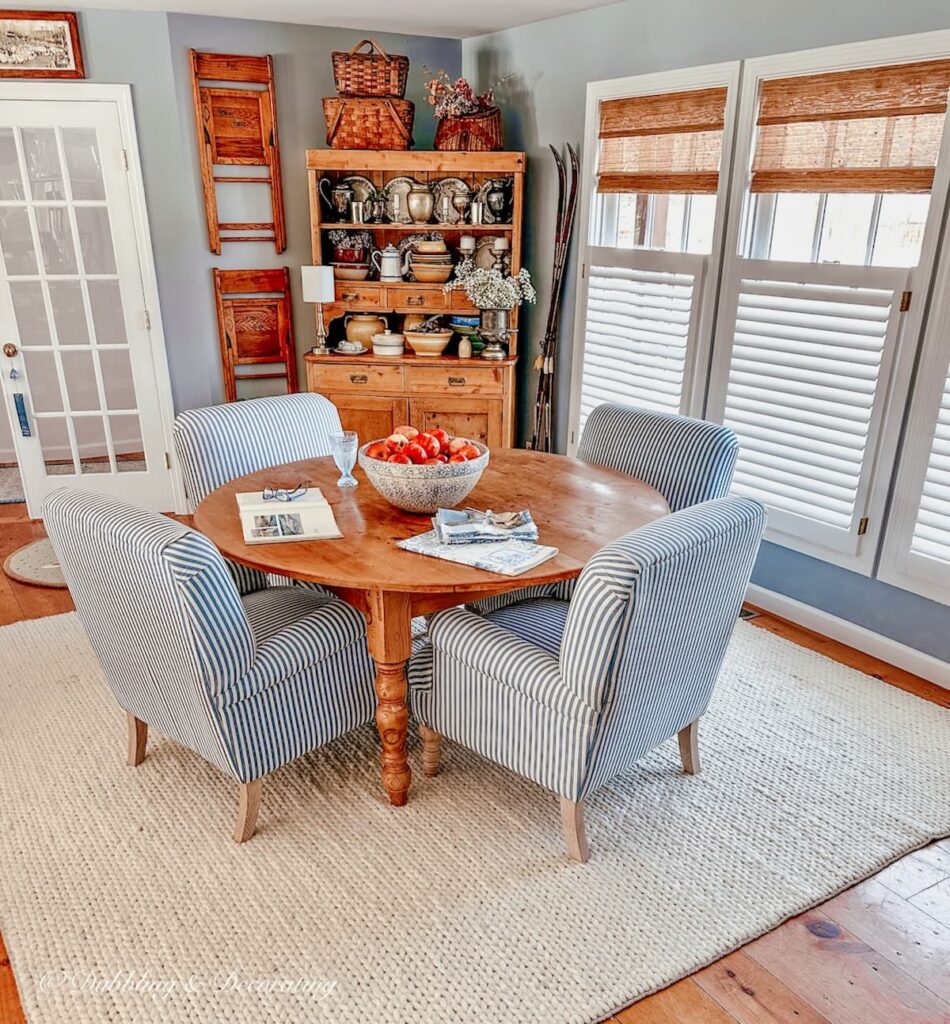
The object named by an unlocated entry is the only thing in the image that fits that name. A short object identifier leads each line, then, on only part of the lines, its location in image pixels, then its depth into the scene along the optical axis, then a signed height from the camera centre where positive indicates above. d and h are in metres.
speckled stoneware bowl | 2.17 -0.63
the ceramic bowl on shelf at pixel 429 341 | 4.23 -0.52
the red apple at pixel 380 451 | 2.24 -0.57
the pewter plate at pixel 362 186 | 4.27 +0.25
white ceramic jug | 4.29 -0.14
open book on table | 2.14 -0.73
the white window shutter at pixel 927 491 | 2.68 -0.81
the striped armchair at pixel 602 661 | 1.73 -0.98
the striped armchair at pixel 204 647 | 1.80 -0.98
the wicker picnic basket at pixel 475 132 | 4.06 +0.50
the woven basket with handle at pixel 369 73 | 3.92 +0.75
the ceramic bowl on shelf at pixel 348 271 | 4.30 -0.17
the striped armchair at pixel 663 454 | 2.61 -0.69
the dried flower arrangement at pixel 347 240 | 4.28 -0.02
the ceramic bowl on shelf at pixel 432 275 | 4.26 -0.19
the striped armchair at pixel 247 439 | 2.76 -0.69
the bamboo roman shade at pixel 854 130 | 2.60 +0.35
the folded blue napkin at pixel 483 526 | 2.10 -0.73
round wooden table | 1.94 -0.76
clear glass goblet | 2.45 -0.62
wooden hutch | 4.19 -0.68
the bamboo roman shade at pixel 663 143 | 3.29 +0.39
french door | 3.88 -0.36
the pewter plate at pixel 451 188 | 4.24 +0.24
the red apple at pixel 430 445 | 2.24 -0.54
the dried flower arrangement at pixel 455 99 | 4.01 +0.65
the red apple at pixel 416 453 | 2.21 -0.56
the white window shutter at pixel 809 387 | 2.85 -0.53
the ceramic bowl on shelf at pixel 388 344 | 4.27 -0.54
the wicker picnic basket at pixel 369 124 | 4.01 +0.53
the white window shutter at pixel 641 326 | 3.53 -0.39
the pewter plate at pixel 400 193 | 4.24 +0.22
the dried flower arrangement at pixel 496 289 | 4.09 -0.25
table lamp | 4.06 -0.23
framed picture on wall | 3.66 +0.82
